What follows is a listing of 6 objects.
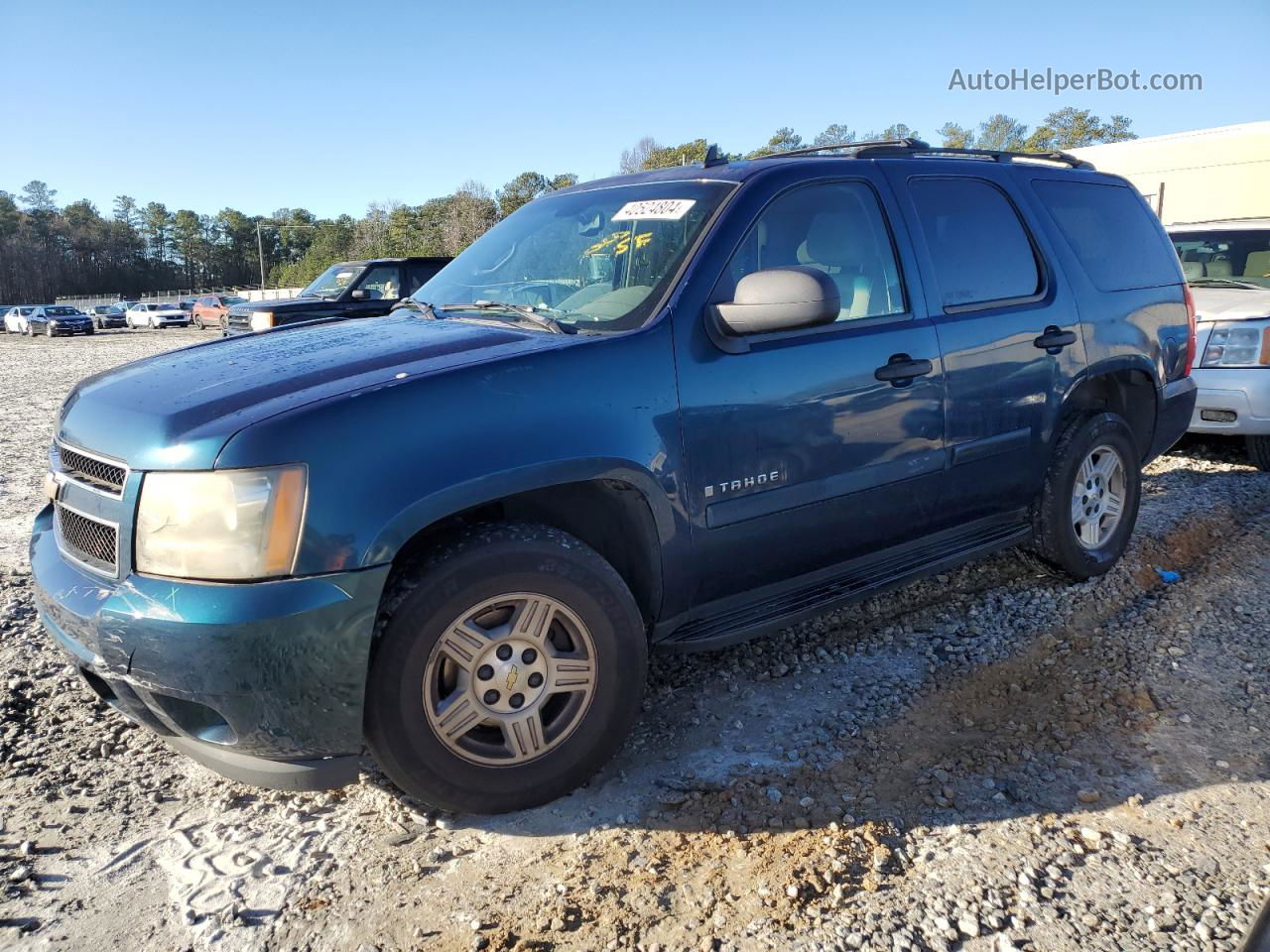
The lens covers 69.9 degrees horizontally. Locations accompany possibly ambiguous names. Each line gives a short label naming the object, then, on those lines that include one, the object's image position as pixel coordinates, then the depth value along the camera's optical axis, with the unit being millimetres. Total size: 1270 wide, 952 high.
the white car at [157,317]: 46188
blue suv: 2227
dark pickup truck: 11812
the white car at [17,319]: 43819
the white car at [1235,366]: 6238
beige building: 17453
